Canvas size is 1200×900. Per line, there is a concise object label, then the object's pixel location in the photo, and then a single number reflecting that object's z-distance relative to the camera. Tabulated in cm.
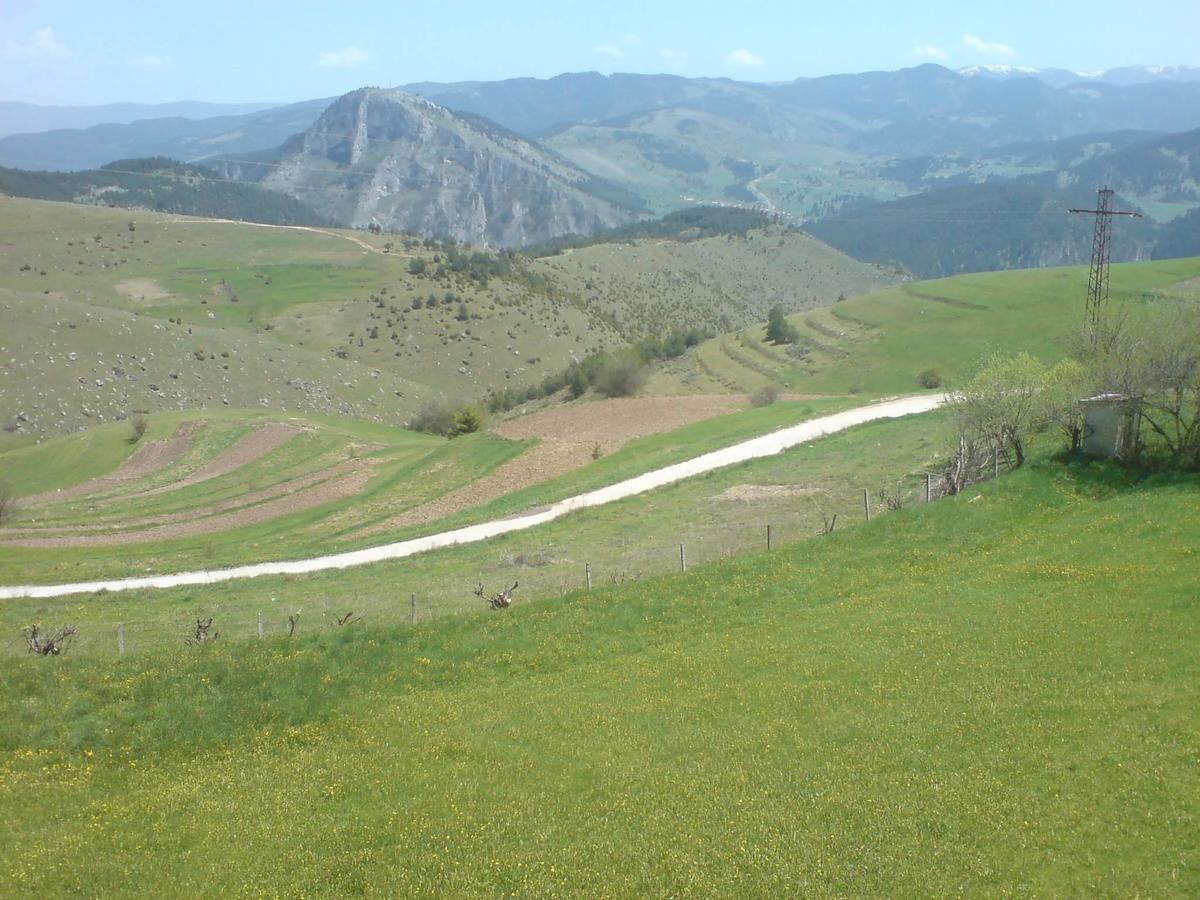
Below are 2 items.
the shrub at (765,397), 5982
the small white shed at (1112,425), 2645
